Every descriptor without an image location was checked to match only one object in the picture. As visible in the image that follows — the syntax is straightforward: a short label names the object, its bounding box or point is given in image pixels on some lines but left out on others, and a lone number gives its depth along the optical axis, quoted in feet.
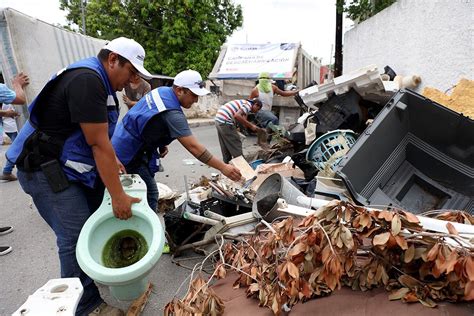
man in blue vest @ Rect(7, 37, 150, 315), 5.81
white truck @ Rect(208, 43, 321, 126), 29.78
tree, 52.75
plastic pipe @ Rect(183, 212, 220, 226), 9.37
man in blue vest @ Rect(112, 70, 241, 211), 8.57
